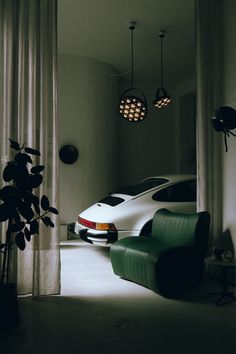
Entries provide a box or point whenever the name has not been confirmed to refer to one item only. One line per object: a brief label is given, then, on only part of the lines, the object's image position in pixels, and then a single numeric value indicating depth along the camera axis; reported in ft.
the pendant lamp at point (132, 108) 19.54
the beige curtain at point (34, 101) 12.91
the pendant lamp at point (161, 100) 22.45
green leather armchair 13.28
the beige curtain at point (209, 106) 15.76
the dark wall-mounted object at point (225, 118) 13.99
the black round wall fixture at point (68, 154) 26.63
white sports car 18.56
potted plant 10.52
